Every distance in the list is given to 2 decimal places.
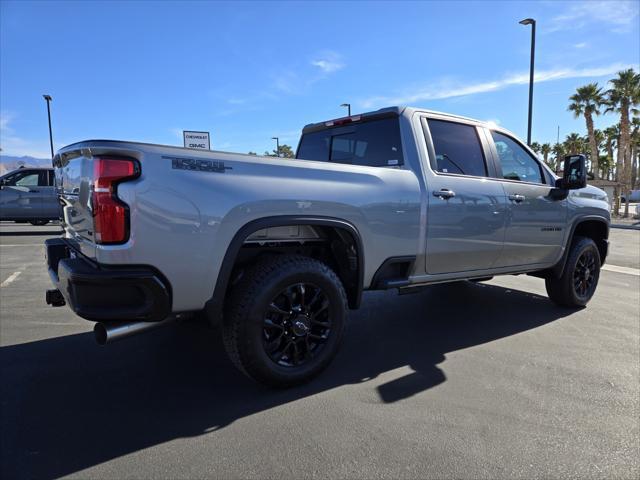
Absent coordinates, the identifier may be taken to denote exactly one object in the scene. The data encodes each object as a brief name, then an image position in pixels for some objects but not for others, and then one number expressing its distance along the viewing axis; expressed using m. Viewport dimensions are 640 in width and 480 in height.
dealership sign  10.74
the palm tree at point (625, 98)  28.25
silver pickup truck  2.31
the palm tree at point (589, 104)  31.74
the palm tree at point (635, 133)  41.57
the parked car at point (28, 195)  12.29
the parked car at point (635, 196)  56.31
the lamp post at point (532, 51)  14.60
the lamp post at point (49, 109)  26.83
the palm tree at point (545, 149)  75.48
